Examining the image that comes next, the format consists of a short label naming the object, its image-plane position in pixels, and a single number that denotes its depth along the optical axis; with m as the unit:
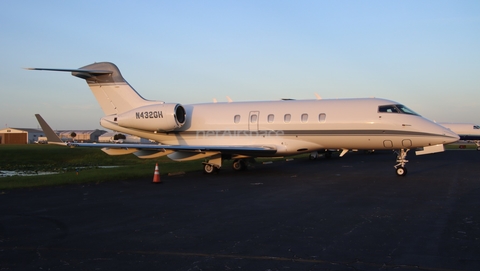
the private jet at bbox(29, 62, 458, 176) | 17.30
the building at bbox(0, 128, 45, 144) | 117.56
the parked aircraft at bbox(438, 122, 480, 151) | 51.31
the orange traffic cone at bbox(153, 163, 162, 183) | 15.72
